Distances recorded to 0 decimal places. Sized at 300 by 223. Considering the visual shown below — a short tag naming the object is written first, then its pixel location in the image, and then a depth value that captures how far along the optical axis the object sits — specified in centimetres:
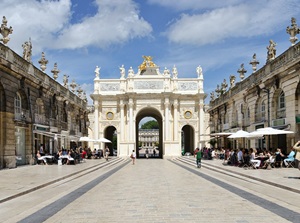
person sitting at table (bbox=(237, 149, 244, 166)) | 2427
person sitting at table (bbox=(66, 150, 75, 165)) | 2824
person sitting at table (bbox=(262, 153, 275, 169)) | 2166
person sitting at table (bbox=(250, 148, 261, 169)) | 2191
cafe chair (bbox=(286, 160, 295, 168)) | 2191
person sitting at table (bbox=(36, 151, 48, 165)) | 2714
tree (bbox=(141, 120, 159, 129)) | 17862
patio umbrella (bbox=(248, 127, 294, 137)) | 2173
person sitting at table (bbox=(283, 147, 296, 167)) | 2116
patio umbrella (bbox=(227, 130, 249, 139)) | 2532
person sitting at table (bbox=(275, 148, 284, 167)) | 2211
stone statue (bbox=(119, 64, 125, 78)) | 5312
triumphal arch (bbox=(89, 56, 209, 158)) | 5062
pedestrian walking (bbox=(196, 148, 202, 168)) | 2563
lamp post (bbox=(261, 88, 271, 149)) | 2628
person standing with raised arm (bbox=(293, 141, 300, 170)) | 1570
